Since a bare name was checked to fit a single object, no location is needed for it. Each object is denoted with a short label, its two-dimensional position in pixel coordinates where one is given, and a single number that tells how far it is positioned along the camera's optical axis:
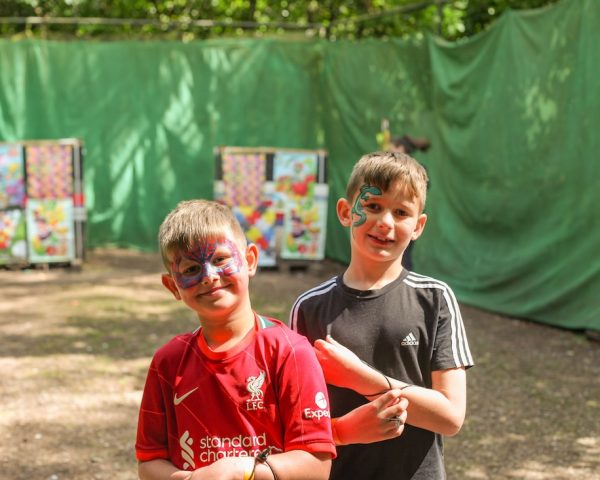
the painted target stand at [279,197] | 10.13
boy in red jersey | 1.96
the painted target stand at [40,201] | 9.85
